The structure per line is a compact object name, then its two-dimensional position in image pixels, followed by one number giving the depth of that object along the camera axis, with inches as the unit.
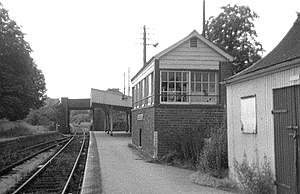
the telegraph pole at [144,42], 1697.3
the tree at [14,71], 1457.9
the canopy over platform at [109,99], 1912.0
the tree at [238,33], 1208.2
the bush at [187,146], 672.4
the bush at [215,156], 530.3
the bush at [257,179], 368.5
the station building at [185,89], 752.3
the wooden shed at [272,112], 335.0
